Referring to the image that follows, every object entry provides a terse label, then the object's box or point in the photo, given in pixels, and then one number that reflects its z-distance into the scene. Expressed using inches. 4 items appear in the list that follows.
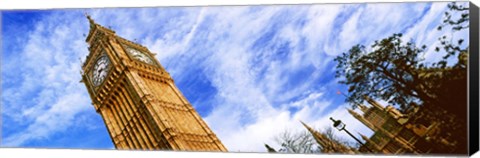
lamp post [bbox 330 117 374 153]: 652.5
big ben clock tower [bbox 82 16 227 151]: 744.3
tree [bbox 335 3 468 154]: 599.5
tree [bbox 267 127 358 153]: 652.1
